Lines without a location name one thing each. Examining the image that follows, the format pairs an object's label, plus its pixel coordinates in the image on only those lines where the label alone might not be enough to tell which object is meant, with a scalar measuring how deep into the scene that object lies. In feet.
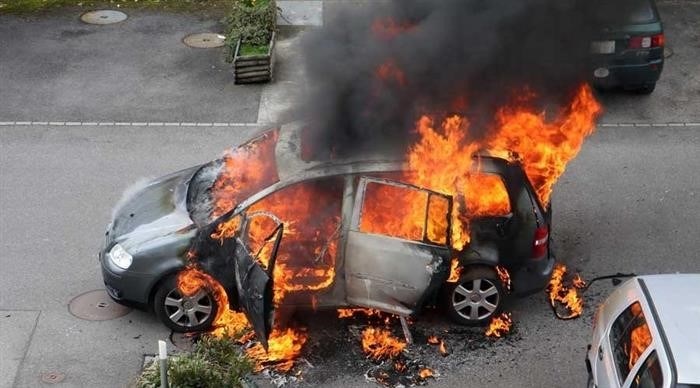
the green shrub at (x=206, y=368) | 22.97
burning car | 26.50
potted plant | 44.65
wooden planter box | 44.50
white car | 20.13
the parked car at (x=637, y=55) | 41.09
